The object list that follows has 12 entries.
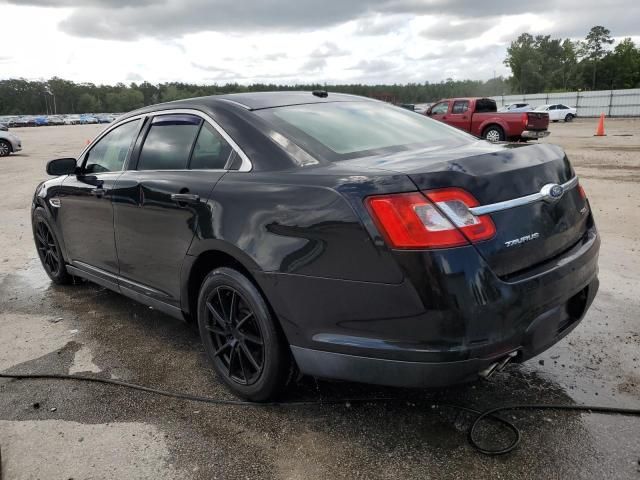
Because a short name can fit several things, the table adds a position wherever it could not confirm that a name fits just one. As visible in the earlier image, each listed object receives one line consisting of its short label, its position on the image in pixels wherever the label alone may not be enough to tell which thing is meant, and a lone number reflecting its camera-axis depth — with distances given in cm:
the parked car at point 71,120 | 8769
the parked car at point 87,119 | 8944
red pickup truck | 1802
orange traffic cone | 2345
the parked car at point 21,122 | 8077
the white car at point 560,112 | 3966
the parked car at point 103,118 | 9374
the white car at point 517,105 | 4110
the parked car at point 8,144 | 2147
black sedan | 217
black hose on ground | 250
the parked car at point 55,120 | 8600
